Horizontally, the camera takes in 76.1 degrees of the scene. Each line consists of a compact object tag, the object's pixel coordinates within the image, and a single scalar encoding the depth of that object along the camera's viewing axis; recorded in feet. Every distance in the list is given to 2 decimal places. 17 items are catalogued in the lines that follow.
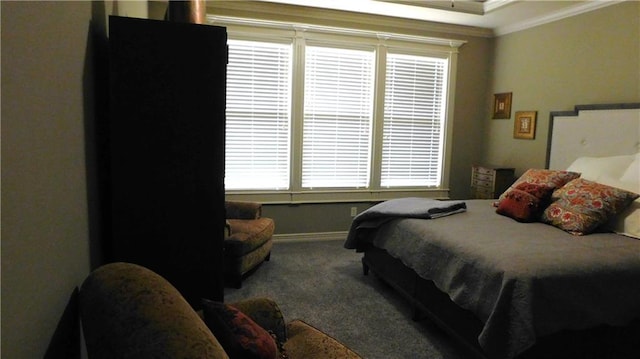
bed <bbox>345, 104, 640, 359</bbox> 6.45
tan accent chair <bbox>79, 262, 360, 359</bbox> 2.92
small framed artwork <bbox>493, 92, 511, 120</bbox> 15.98
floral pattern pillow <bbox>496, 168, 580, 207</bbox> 10.45
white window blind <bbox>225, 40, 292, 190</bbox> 14.26
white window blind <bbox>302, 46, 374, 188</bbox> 15.03
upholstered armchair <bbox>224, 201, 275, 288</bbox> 10.75
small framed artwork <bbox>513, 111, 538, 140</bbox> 14.78
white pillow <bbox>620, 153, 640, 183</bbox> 9.73
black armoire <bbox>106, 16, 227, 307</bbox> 5.49
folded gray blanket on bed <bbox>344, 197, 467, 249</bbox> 10.08
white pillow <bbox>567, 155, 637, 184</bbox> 10.43
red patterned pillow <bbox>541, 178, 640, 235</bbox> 8.86
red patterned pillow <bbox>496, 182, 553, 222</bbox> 9.86
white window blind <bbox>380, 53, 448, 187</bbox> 15.94
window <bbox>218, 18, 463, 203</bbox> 14.46
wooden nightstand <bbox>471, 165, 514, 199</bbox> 15.03
